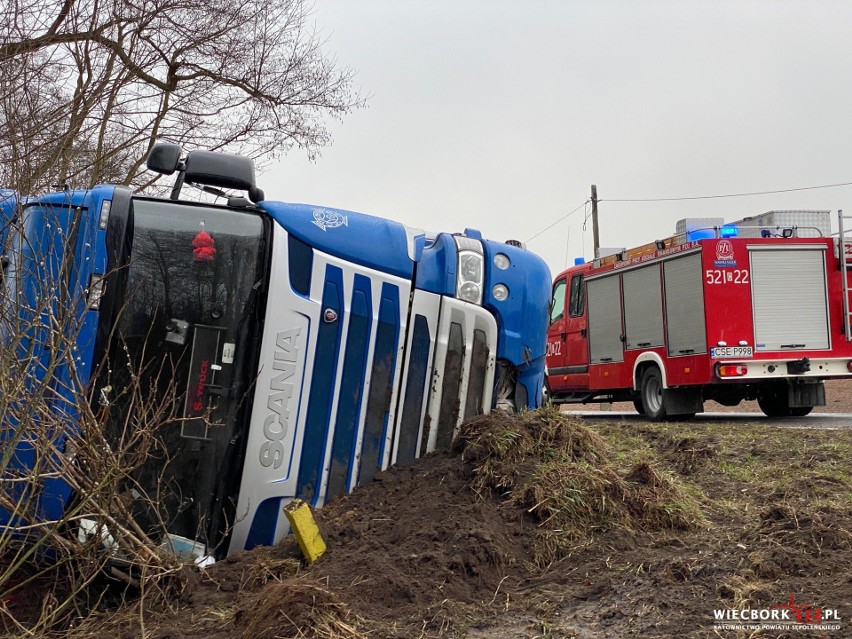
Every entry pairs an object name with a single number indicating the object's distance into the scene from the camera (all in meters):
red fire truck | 11.79
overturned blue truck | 3.57
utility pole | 30.69
